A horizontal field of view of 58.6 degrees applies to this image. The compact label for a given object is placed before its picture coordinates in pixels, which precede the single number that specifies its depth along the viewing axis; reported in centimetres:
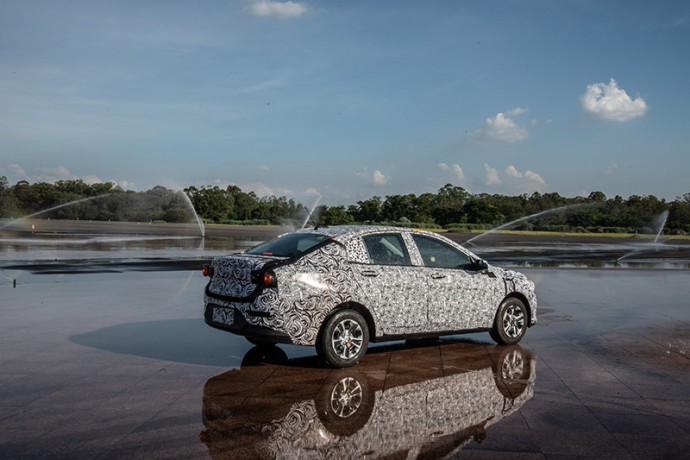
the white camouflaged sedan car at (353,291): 648
